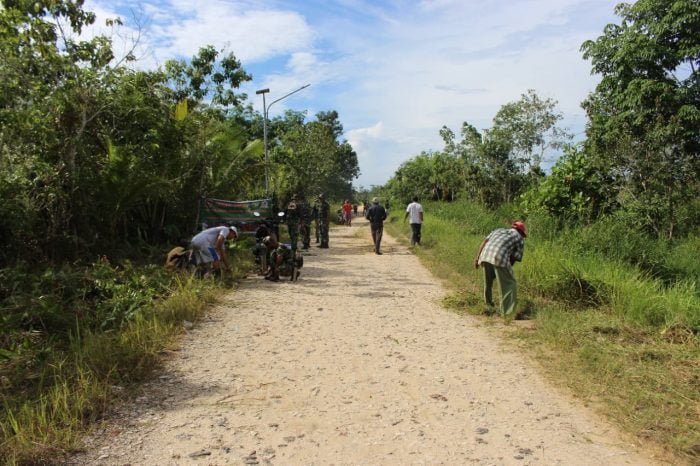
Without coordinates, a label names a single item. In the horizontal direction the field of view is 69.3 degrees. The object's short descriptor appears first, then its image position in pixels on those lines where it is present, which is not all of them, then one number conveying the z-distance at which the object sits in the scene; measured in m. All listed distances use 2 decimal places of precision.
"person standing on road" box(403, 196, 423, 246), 15.48
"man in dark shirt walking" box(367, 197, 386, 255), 14.24
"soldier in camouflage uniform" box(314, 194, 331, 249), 15.66
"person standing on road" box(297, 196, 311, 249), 13.78
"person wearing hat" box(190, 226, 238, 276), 8.65
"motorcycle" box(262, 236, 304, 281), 9.73
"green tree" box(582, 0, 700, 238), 12.68
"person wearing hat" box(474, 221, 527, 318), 6.88
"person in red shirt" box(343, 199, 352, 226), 28.86
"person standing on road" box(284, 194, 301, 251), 13.05
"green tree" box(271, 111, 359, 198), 23.58
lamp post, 17.12
